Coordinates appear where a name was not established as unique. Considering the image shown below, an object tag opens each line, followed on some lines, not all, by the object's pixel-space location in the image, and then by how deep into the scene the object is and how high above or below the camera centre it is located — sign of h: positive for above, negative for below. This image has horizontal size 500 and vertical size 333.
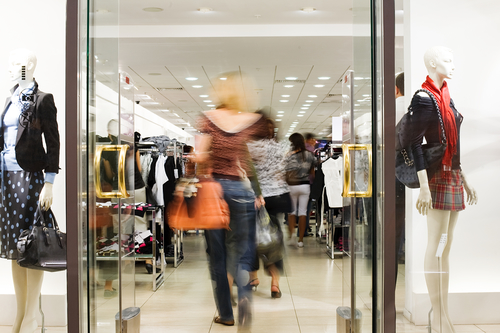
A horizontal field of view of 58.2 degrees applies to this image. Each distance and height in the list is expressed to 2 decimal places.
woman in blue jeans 2.51 -0.02
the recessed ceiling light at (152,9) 4.33 +1.60
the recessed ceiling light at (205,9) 4.25 +1.54
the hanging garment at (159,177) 4.49 -0.05
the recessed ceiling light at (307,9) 4.29 +1.55
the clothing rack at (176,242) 4.61 -0.74
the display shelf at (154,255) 3.67 -0.72
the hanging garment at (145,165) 4.57 +0.07
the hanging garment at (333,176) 5.25 -0.06
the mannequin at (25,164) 2.12 +0.04
